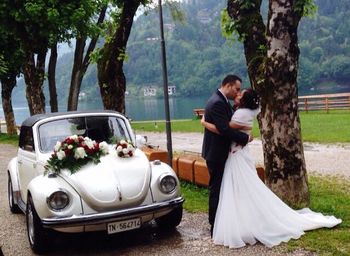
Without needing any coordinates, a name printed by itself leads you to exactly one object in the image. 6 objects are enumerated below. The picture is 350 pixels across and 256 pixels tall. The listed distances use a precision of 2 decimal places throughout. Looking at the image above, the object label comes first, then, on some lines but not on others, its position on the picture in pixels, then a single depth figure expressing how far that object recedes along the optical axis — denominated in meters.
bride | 6.37
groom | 6.55
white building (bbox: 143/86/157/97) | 117.41
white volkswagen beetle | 6.26
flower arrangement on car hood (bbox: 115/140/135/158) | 7.03
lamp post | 10.87
